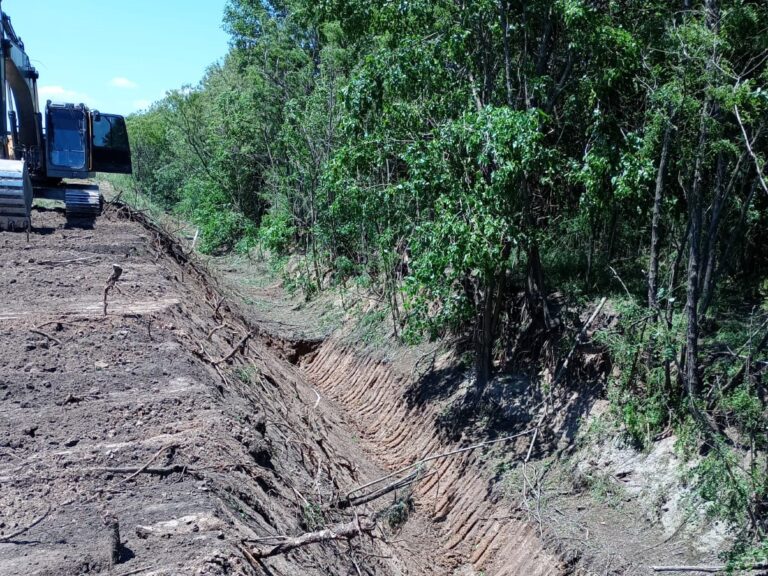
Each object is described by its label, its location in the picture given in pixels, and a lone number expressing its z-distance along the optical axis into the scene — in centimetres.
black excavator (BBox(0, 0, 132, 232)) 1753
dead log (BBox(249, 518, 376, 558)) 583
